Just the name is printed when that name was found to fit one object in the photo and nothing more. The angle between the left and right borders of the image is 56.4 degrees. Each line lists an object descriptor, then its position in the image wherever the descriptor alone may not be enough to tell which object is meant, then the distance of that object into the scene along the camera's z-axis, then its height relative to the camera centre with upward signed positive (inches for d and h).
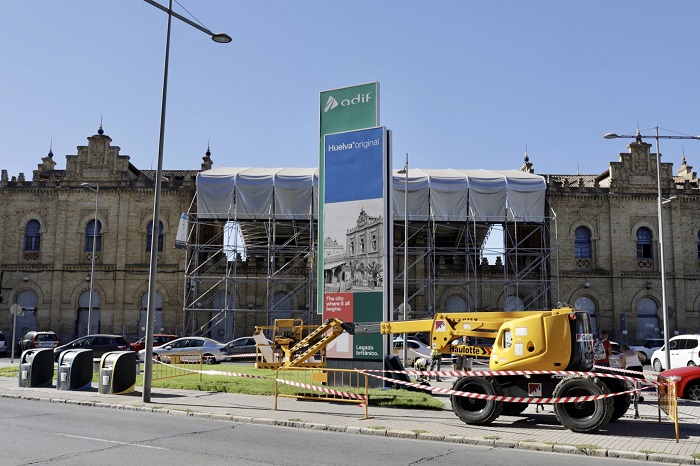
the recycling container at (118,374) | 700.0 -69.3
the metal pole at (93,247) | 1498.5 +146.9
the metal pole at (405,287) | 1065.3 +47.6
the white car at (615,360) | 830.7 -60.2
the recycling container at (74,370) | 735.7 -68.9
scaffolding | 1473.9 +97.2
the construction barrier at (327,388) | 607.1 -78.7
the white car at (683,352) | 991.4 -58.0
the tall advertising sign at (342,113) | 761.0 +234.3
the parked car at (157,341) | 1317.7 -63.0
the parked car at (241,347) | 1228.5 -68.1
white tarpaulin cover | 1470.2 +258.5
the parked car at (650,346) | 1344.7 -67.4
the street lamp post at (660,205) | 949.2 +172.0
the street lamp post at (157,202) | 637.3 +107.7
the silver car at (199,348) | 1167.6 -68.0
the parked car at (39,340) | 1375.5 -65.6
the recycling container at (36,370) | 770.2 -71.7
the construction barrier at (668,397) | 476.7 -64.7
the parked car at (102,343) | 1237.7 -64.2
